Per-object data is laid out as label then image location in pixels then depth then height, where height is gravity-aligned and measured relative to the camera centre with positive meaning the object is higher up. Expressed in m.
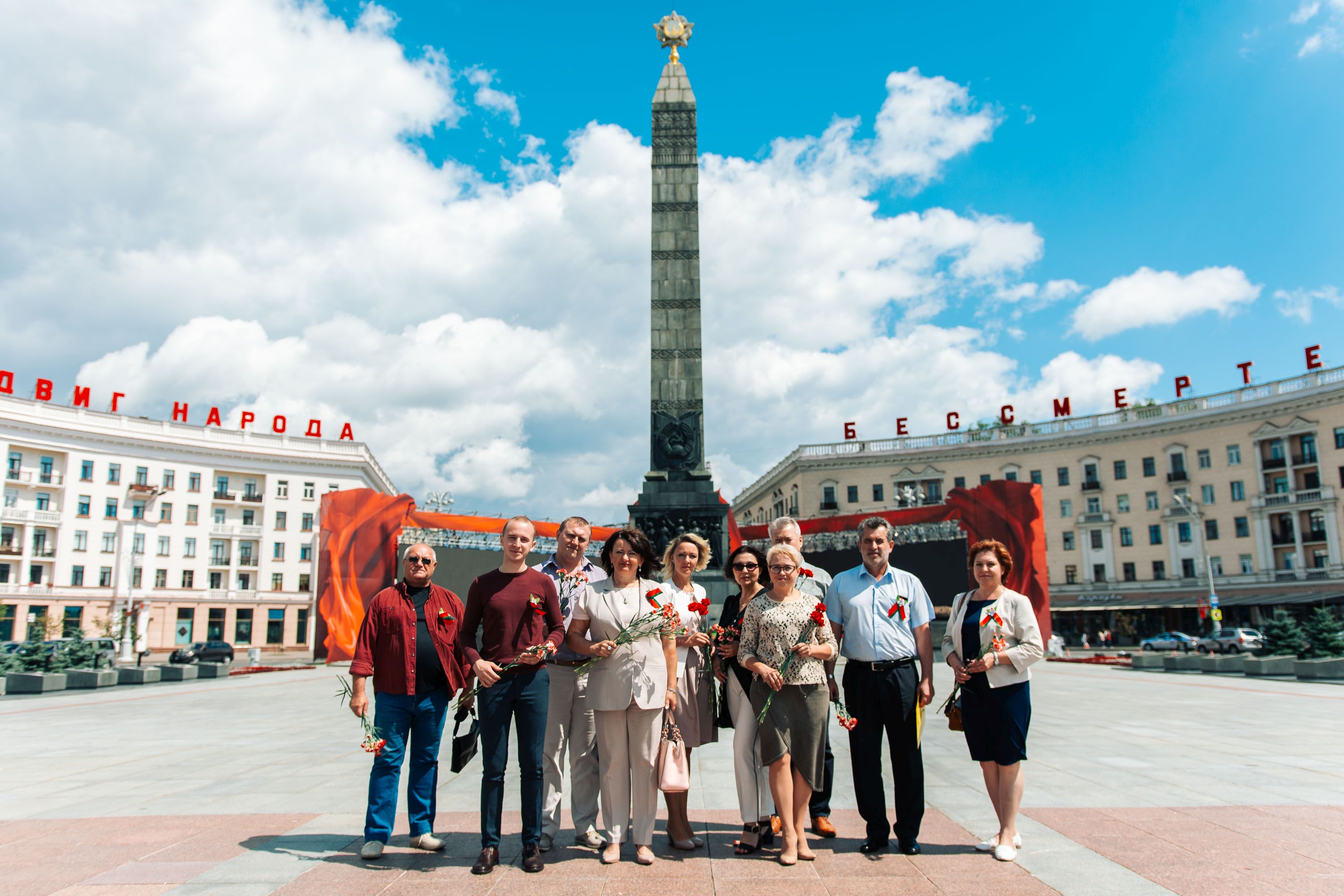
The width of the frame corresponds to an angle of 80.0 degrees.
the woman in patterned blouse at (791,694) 4.09 -0.66
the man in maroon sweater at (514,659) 4.06 -0.48
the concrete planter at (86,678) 15.68 -2.04
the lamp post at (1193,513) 36.25 +2.42
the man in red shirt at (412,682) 4.29 -0.61
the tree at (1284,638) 18.48 -1.79
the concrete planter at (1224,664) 18.62 -2.38
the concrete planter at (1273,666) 17.42 -2.28
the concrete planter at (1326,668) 16.31 -2.18
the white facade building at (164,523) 41.94 +2.79
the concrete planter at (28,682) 14.75 -1.98
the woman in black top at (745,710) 4.23 -0.78
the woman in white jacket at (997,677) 4.17 -0.60
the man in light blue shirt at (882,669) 4.22 -0.57
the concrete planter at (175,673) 17.70 -2.24
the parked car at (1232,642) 29.75 -3.03
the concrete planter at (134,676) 16.91 -2.16
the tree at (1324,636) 17.34 -1.66
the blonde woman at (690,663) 4.33 -0.54
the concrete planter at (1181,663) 19.66 -2.48
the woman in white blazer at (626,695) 4.16 -0.66
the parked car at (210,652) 33.00 -3.39
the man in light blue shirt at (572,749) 4.42 -1.01
